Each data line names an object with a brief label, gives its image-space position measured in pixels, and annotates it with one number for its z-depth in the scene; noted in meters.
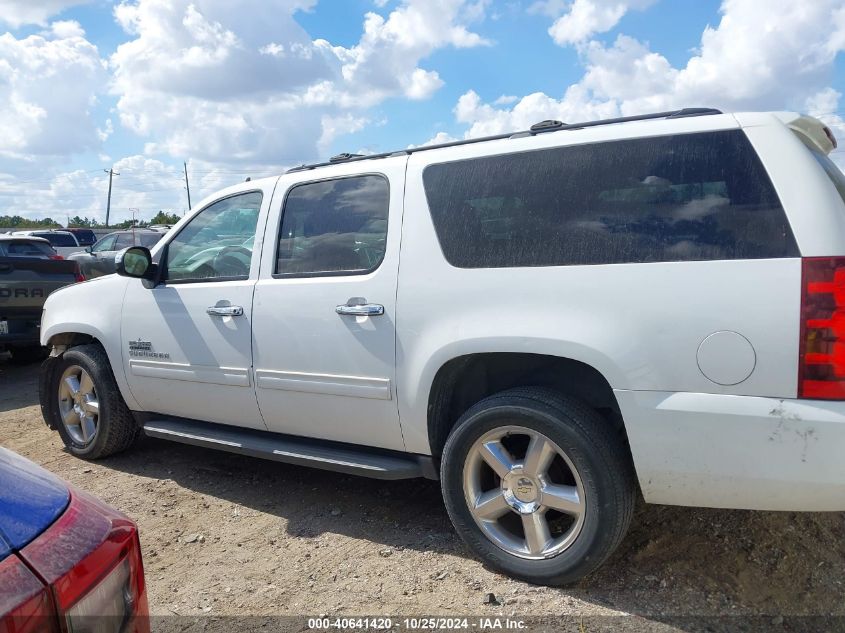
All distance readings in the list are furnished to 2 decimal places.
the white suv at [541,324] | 2.40
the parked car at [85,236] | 29.42
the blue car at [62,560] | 1.26
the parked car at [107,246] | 16.96
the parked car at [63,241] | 23.86
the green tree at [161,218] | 61.48
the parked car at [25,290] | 7.74
